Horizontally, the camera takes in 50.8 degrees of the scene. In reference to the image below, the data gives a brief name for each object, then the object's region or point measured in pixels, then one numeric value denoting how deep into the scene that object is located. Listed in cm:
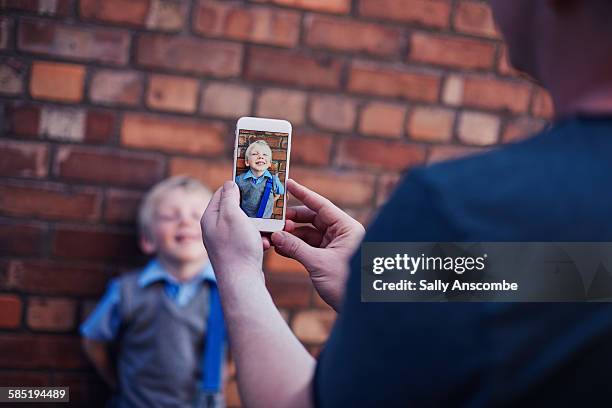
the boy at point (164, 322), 175
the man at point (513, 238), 46
